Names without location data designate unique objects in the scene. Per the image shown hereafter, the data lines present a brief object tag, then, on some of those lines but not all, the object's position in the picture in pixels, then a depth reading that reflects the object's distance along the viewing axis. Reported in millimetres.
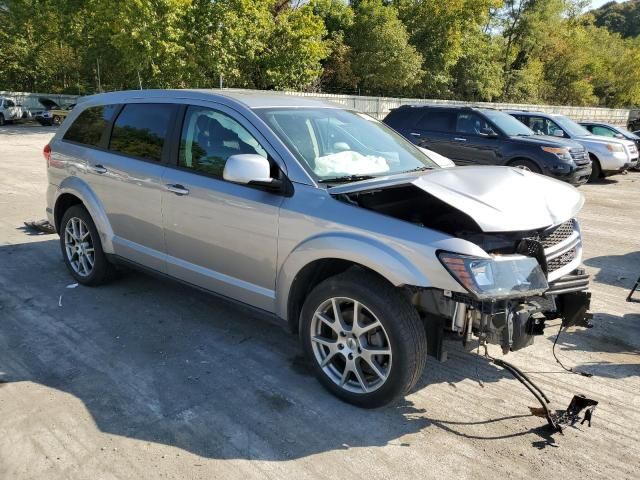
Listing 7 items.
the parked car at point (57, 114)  29483
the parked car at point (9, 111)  29156
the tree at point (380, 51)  32031
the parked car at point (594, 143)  13805
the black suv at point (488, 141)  11242
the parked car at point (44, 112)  30156
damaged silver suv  2930
